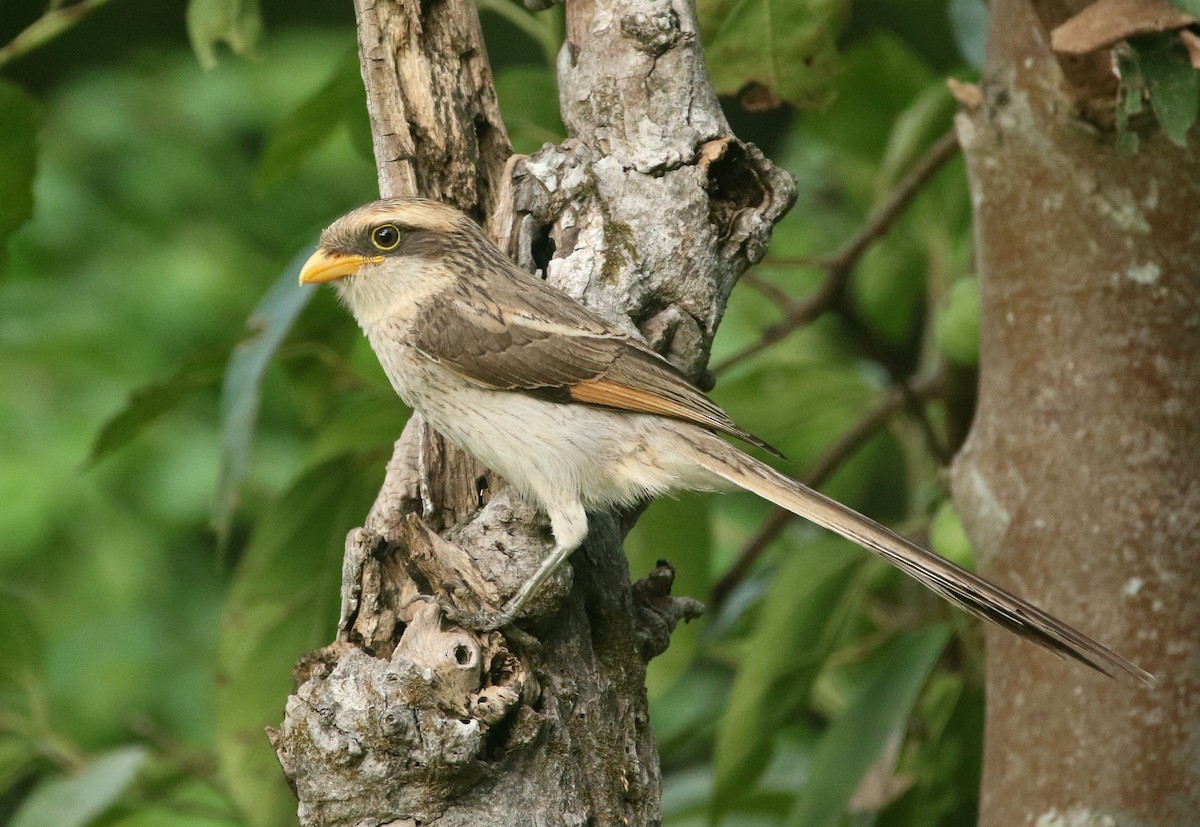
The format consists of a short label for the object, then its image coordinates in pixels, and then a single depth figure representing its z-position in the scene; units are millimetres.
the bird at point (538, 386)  6645
